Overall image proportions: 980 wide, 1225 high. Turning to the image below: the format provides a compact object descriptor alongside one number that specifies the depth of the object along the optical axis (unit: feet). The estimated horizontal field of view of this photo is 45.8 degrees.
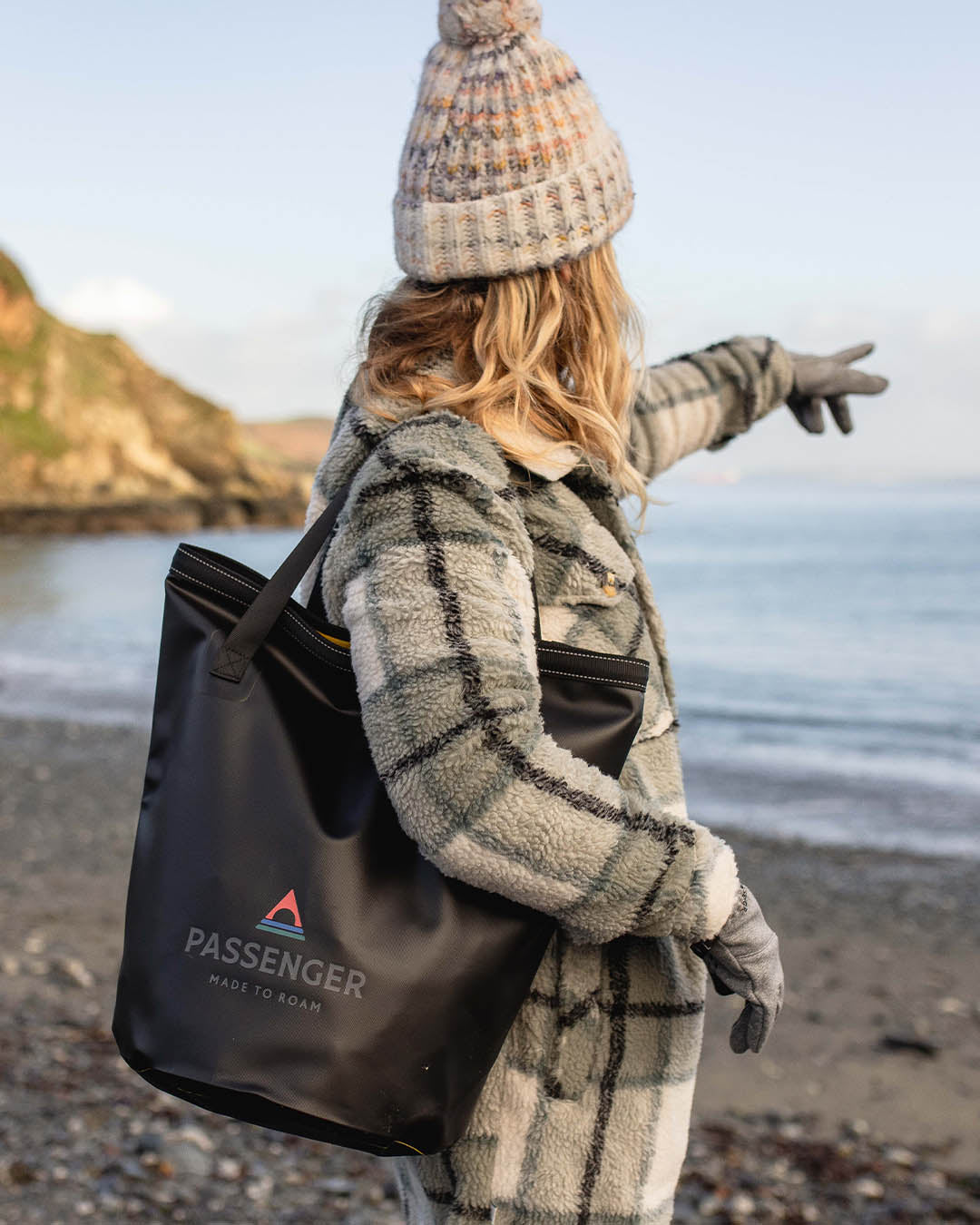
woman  4.06
